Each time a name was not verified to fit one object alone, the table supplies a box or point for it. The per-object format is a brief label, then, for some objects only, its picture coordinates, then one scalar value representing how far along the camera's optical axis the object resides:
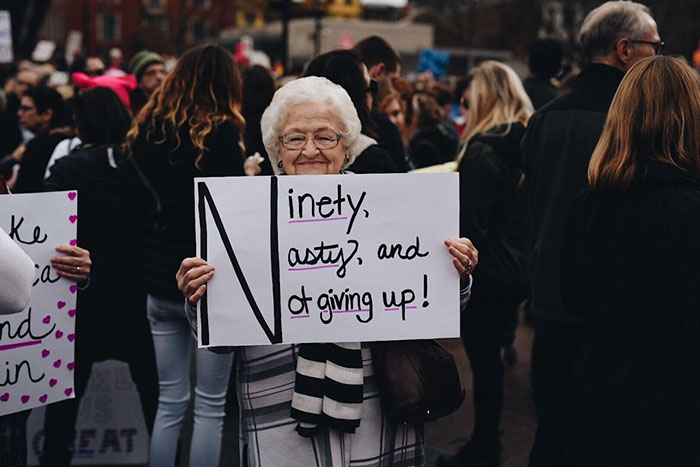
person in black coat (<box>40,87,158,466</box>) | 4.23
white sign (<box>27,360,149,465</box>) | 4.62
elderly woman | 2.54
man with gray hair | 3.62
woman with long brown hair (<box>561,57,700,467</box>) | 2.59
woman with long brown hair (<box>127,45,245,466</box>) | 3.82
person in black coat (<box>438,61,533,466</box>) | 4.77
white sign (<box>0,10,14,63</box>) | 11.75
